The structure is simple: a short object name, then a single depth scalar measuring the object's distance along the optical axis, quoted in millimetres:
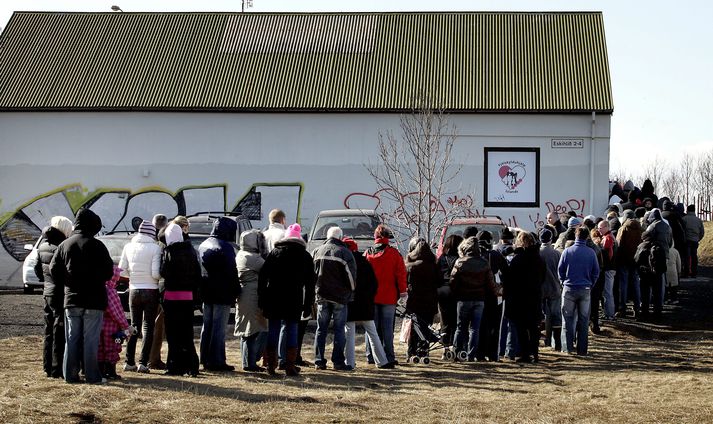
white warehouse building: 29766
